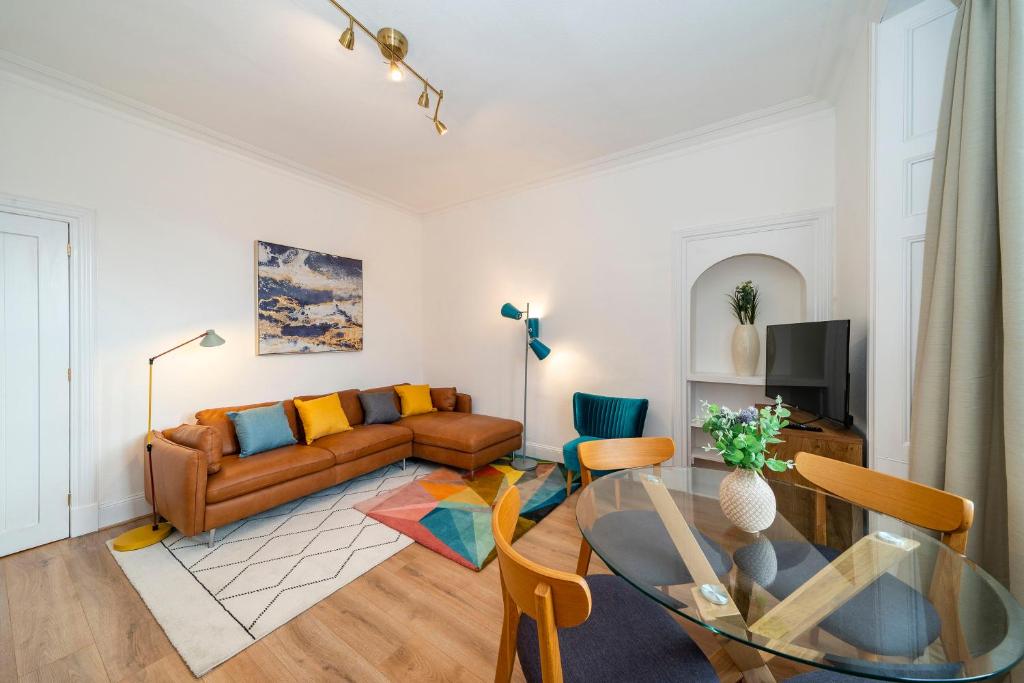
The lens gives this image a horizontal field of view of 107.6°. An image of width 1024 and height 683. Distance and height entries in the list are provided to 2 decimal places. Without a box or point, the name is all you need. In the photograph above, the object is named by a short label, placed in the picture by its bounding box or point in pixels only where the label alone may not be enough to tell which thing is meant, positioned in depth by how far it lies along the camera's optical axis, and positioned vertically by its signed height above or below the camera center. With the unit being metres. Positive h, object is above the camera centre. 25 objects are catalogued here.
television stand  2.21 -0.54
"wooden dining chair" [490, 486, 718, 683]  0.82 -0.87
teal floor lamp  3.85 -0.11
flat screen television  2.14 -0.18
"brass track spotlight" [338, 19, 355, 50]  1.91 +1.52
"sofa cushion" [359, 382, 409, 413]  4.25 -0.68
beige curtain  1.22 +0.17
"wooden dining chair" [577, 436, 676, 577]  1.93 -0.63
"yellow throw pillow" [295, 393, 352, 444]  3.37 -0.80
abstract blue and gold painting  3.56 +0.31
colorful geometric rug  2.44 -1.38
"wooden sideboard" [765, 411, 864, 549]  1.33 -0.67
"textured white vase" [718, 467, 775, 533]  1.28 -0.57
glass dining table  0.83 -0.70
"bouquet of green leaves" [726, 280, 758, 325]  3.17 +0.30
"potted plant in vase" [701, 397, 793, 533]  1.28 -0.43
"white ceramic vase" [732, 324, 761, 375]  3.10 -0.08
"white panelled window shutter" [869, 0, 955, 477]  1.83 +0.74
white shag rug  1.76 -1.40
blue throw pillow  2.96 -0.81
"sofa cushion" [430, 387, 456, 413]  4.59 -0.81
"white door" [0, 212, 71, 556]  2.36 -0.37
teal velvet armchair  3.25 -0.77
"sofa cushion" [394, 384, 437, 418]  4.34 -0.78
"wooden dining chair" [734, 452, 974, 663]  0.89 -0.70
